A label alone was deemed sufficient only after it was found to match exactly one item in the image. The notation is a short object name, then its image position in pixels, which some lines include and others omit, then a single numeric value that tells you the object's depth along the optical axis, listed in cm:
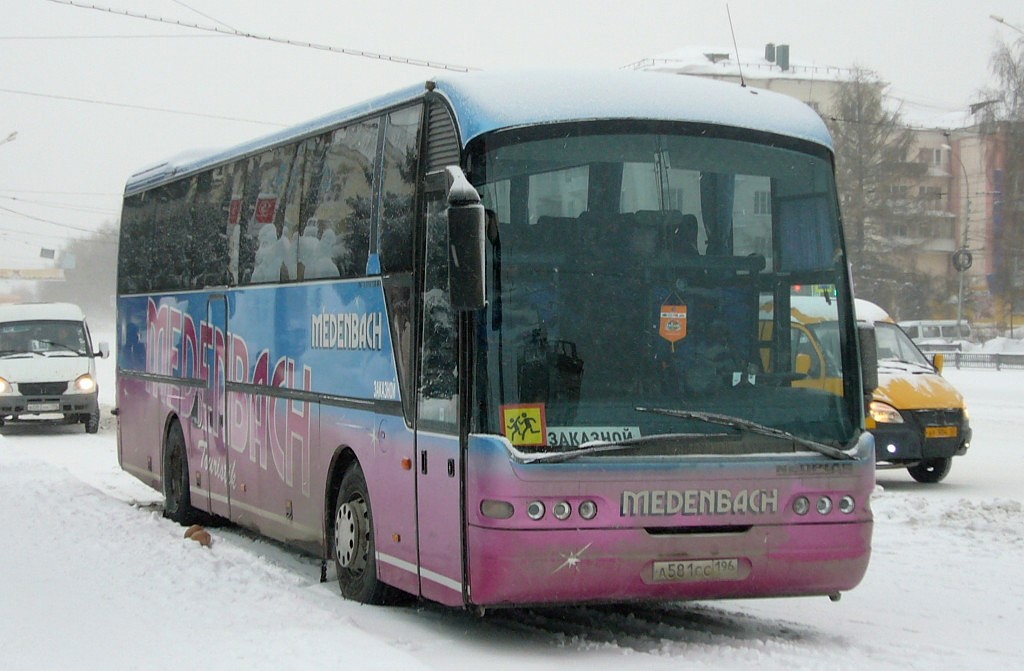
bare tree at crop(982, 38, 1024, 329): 6131
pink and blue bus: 809
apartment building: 6488
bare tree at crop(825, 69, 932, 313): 7131
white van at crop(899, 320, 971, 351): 6166
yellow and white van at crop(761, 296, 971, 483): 1756
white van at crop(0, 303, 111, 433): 2859
